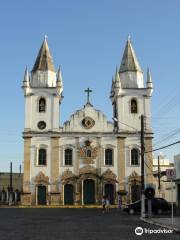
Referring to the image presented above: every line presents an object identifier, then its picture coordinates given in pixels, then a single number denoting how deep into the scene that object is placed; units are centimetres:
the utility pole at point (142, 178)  3106
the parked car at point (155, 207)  3671
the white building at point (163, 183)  6178
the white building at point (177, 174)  4612
